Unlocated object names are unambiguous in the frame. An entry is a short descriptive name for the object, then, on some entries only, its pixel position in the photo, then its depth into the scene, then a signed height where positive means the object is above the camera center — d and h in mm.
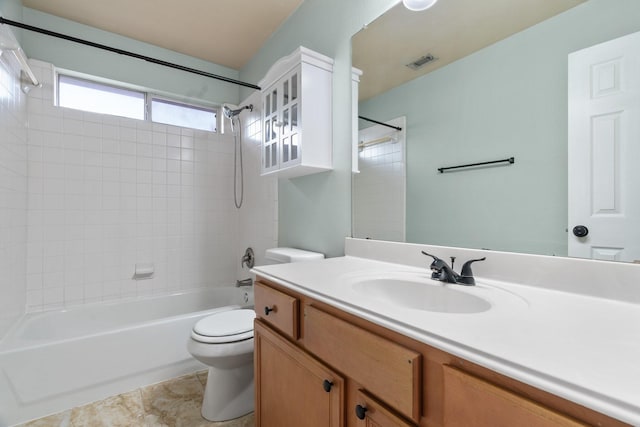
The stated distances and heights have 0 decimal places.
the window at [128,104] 2262 +927
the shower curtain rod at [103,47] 1435 +932
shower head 2556 +899
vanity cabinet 446 -358
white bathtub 1499 -845
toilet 1463 -753
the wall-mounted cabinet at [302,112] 1579 +570
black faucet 940 -204
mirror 873 +379
